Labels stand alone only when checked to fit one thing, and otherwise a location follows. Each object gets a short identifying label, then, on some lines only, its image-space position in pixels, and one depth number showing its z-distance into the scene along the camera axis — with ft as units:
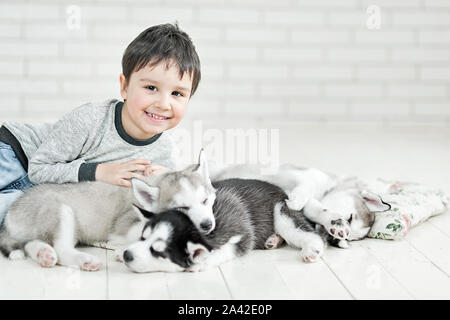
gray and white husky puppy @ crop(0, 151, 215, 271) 6.20
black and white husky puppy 5.92
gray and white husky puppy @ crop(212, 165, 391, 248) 6.96
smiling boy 7.31
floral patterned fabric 7.39
